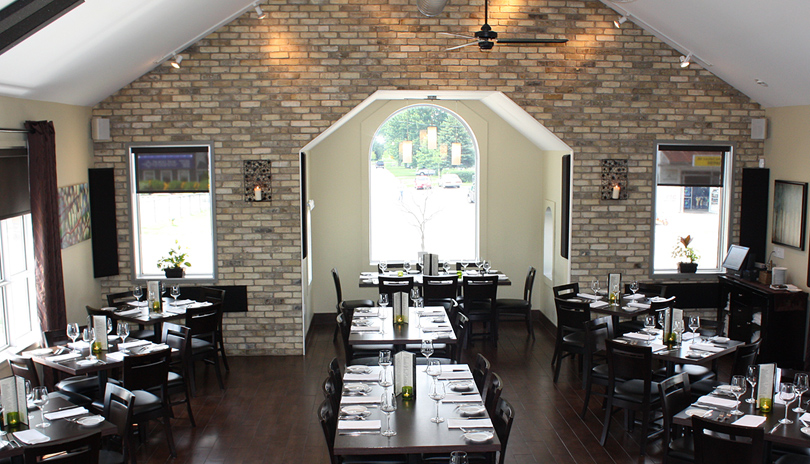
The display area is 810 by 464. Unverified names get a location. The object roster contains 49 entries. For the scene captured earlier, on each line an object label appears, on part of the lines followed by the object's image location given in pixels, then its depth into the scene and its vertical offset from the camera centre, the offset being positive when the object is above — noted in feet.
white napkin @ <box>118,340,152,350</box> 21.51 -4.62
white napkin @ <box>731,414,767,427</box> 14.97 -4.98
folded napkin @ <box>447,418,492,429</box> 14.62 -4.88
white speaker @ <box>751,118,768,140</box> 29.30 +3.12
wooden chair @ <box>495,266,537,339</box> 31.99 -4.99
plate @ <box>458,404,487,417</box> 15.26 -4.79
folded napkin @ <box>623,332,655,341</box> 21.94 -4.47
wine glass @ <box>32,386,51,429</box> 16.07 -4.75
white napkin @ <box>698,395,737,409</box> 16.20 -4.93
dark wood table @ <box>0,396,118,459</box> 14.10 -5.18
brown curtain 22.25 -0.72
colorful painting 25.11 -0.50
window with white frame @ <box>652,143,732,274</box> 30.09 -0.10
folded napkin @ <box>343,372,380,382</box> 17.79 -4.70
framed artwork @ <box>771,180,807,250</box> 27.00 -0.53
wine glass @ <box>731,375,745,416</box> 16.71 -4.70
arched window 36.27 +0.58
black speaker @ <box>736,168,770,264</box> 29.45 -0.54
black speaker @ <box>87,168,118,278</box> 27.96 -0.86
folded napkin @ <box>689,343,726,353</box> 20.70 -4.57
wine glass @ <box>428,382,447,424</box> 15.03 -4.51
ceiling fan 22.44 +5.46
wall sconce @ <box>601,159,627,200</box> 29.63 +0.98
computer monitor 28.81 -2.53
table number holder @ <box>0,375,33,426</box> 15.06 -4.43
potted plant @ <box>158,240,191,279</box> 29.14 -2.75
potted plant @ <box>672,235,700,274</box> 30.30 -2.47
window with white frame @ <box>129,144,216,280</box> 29.12 -0.35
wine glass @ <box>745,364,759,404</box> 16.47 -4.38
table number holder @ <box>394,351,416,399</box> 16.38 -4.22
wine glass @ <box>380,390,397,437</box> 14.39 -4.64
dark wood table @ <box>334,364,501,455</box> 13.83 -5.02
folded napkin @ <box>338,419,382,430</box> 14.74 -4.94
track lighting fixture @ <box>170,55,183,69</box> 27.17 +5.71
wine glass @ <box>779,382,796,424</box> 15.68 -4.54
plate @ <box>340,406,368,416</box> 15.49 -4.85
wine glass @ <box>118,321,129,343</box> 22.03 -4.23
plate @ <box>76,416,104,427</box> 15.61 -5.13
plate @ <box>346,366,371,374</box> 18.37 -4.63
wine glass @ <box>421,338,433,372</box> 17.69 -3.89
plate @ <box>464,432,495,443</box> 13.97 -4.94
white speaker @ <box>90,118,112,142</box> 27.91 +3.05
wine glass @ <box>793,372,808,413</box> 15.90 -4.40
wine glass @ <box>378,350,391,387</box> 16.69 -3.96
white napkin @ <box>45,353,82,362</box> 19.92 -4.65
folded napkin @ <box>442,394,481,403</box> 16.16 -4.78
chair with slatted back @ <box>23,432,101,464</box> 13.25 -5.06
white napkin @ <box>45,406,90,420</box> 15.98 -5.08
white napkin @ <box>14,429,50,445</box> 14.49 -5.13
